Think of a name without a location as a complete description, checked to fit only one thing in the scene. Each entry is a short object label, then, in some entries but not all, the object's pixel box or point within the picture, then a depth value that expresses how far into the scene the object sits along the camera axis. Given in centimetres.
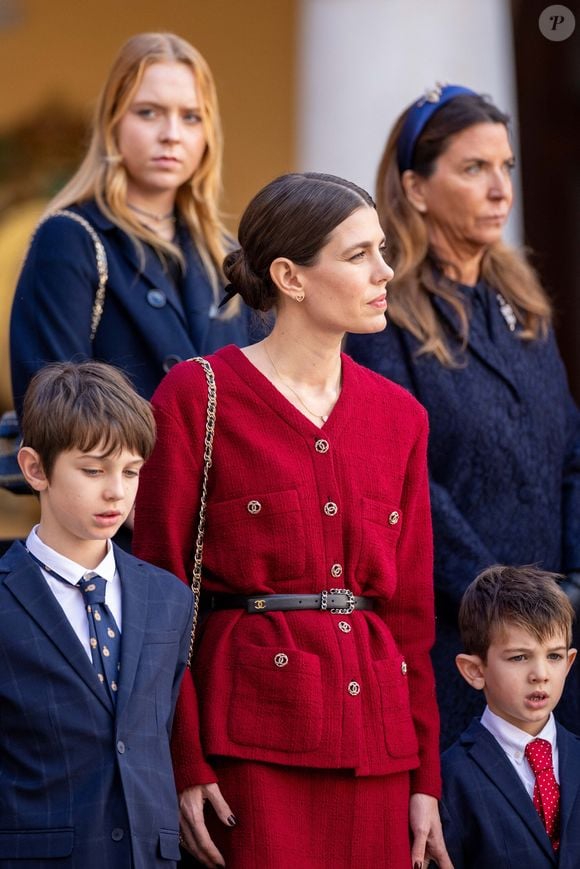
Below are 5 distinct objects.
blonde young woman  827
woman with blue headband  878
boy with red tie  719
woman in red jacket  673
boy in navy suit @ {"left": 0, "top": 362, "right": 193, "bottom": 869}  614
